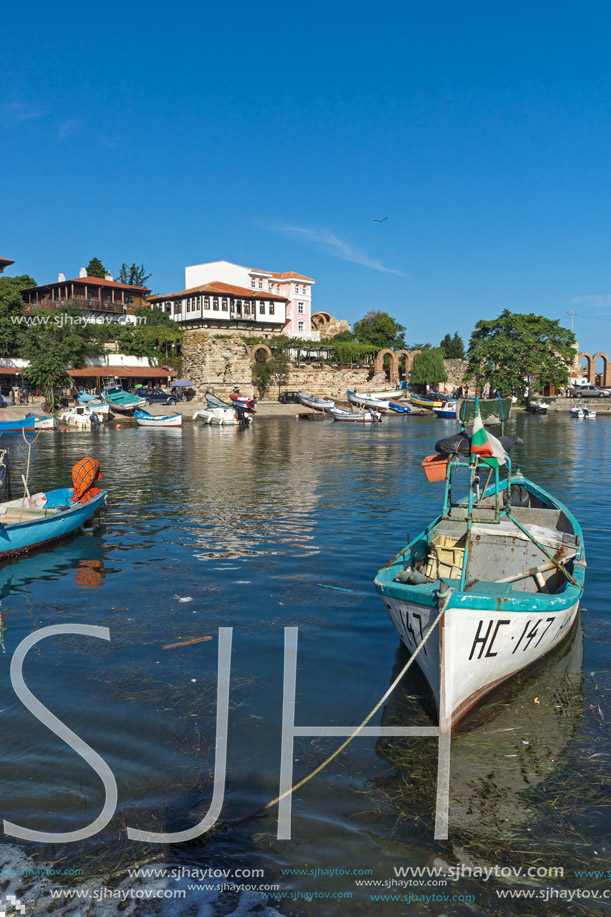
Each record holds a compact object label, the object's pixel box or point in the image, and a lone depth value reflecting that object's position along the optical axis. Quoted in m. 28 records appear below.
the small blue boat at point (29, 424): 42.66
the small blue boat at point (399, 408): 70.62
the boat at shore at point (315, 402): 65.12
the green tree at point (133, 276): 84.62
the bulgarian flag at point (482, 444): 8.27
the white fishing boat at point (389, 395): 72.75
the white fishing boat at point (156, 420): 49.19
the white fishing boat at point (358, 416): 58.84
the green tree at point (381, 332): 85.38
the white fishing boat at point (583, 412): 64.19
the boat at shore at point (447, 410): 65.77
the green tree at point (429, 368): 78.25
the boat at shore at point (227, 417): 50.50
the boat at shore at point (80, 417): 47.47
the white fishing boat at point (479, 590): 6.16
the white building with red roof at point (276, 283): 77.19
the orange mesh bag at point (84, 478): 15.24
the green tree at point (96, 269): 75.25
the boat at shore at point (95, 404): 51.22
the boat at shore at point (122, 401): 54.25
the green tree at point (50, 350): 50.12
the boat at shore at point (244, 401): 56.97
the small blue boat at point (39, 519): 12.93
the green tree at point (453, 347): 98.06
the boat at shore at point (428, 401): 72.53
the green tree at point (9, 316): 53.19
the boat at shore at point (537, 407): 70.56
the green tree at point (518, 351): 69.44
